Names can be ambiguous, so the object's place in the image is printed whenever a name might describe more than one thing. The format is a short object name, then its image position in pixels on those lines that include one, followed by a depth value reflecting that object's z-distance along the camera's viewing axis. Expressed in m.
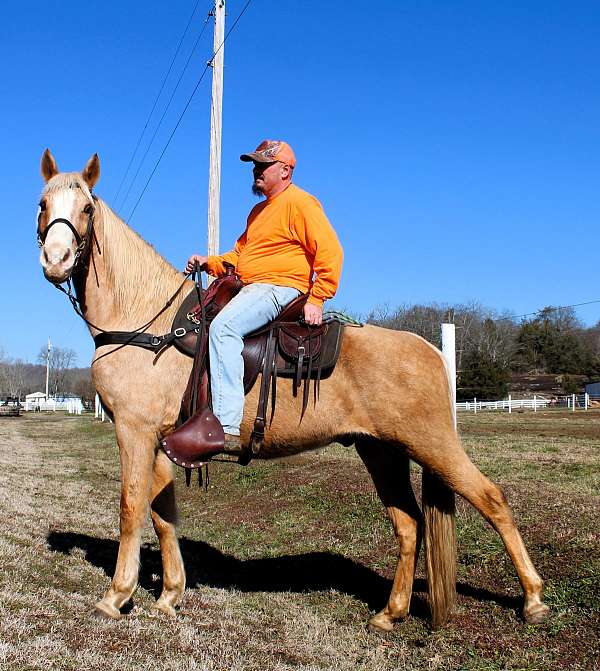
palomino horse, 5.42
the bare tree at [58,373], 143.62
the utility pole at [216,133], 14.60
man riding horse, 5.46
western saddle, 5.51
